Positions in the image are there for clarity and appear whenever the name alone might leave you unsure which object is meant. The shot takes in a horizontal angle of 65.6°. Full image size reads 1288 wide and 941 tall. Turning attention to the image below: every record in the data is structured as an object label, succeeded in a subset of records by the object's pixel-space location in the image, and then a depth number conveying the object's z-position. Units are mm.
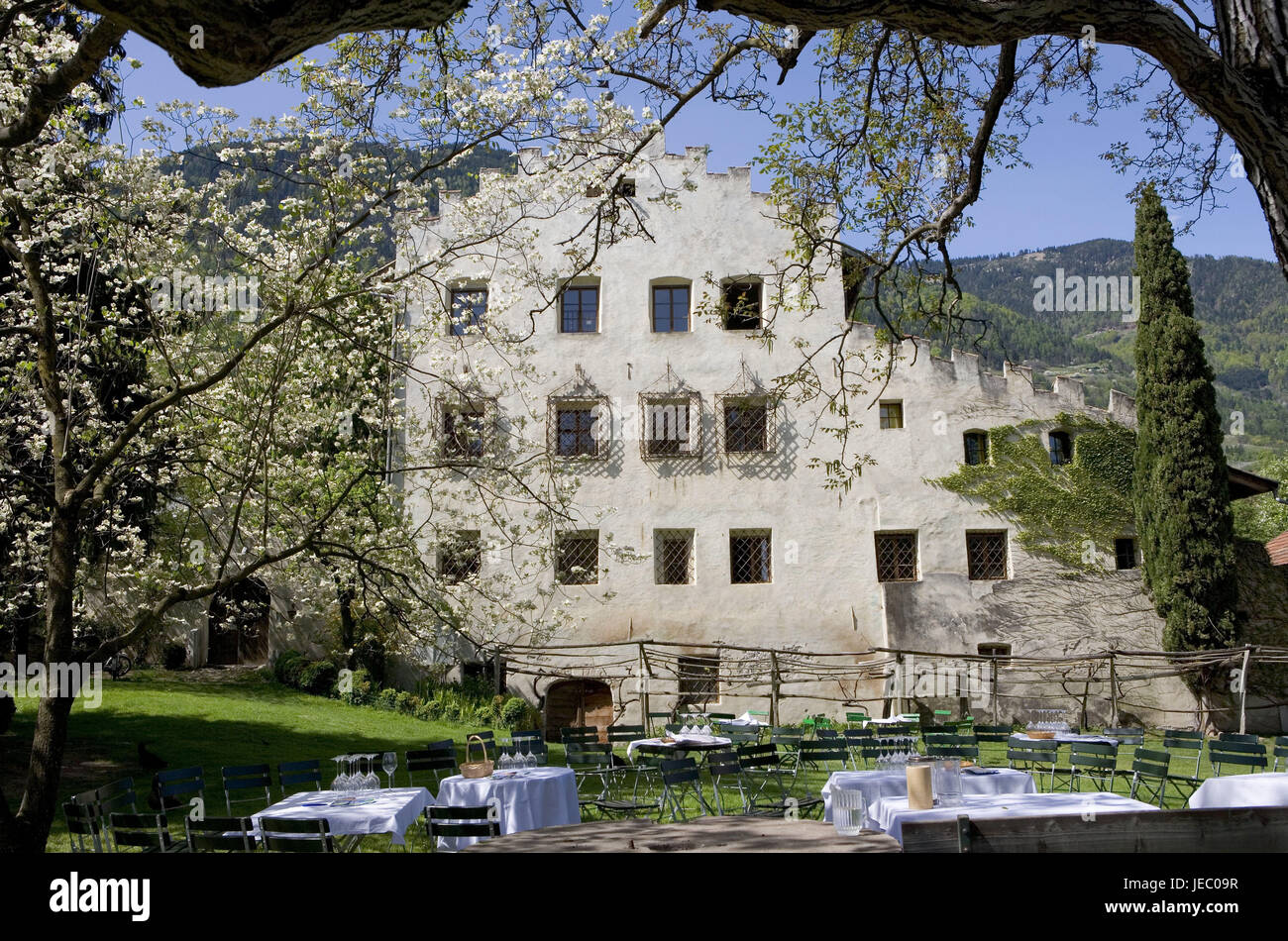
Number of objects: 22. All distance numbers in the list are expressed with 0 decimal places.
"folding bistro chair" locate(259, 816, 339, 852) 6809
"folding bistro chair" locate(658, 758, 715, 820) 8945
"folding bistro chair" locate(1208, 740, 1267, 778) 10062
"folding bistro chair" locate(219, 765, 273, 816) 9062
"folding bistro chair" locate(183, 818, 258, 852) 6633
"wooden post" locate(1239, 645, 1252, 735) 16264
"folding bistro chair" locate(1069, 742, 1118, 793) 9781
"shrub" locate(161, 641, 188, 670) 23547
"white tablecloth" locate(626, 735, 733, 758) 12641
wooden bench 3395
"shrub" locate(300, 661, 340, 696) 21859
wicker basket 9070
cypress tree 21484
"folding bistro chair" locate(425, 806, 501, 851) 7148
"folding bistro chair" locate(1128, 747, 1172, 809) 9453
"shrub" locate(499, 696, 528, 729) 20047
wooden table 4469
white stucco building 23234
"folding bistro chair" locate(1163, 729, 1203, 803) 10477
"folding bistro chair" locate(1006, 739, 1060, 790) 10898
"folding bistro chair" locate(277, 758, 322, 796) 9594
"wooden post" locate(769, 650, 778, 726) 18422
